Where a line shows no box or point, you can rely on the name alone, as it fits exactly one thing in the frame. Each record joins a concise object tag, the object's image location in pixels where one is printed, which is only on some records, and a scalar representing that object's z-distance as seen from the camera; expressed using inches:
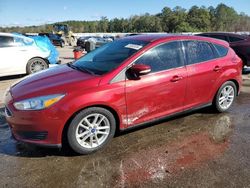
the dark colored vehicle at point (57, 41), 888.3
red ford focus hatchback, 98.4
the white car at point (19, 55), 250.0
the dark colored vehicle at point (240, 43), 291.8
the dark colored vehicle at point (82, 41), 810.2
